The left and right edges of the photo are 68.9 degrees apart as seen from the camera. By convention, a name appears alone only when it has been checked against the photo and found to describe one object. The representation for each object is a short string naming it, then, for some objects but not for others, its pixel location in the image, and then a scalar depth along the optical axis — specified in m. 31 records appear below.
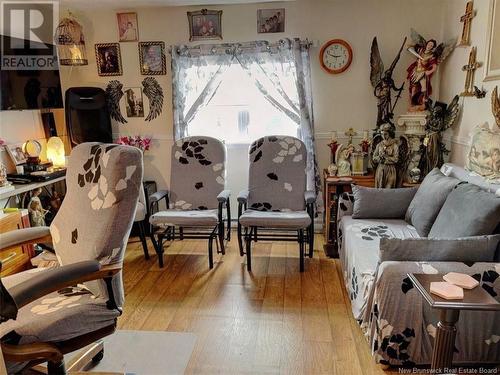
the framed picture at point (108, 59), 3.79
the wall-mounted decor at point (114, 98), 3.86
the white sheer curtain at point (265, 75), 3.55
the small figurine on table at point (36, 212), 2.96
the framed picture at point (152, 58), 3.72
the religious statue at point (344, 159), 3.36
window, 3.76
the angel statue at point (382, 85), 3.41
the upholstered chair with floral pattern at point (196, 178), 3.37
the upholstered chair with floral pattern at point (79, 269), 1.29
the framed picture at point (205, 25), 3.58
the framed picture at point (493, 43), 2.36
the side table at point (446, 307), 1.33
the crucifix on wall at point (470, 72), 2.66
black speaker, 3.68
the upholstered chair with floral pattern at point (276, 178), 3.28
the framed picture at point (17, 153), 3.11
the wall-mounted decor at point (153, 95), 3.80
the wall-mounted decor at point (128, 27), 3.69
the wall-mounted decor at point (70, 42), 3.47
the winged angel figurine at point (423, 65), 3.14
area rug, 1.89
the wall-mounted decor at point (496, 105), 2.26
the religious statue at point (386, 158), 3.12
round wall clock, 3.52
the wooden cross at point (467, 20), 2.73
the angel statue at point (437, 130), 2.99
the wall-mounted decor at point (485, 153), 2.09
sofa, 1.71
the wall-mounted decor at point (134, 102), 3.84
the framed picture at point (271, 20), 3.53
